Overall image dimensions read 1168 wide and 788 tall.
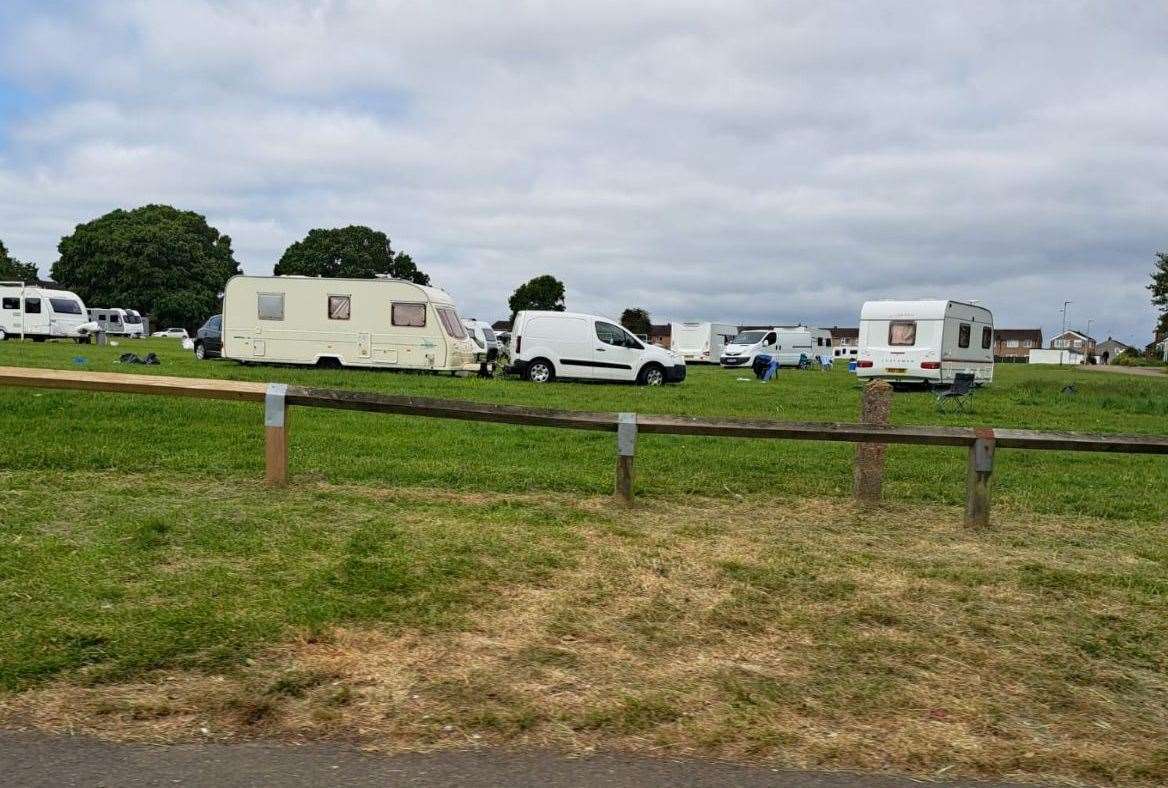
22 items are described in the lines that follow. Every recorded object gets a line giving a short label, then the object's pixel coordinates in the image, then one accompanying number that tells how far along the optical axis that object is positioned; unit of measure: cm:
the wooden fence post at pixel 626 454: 615
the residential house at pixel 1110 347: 13788
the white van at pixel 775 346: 3641
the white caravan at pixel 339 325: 2250
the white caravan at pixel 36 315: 3525
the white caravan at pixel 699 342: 4622
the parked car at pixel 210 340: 2589
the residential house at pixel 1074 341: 13340
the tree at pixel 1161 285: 6347
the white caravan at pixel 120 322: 5409
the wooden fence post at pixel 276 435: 641
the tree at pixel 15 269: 7100
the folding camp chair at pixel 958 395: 1761
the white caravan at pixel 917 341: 2412
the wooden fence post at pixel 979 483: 600
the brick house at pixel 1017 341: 13250
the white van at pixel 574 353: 2233
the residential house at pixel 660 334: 11201
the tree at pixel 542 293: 8538
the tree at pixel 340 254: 7912
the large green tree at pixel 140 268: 6619
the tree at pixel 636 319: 10125
